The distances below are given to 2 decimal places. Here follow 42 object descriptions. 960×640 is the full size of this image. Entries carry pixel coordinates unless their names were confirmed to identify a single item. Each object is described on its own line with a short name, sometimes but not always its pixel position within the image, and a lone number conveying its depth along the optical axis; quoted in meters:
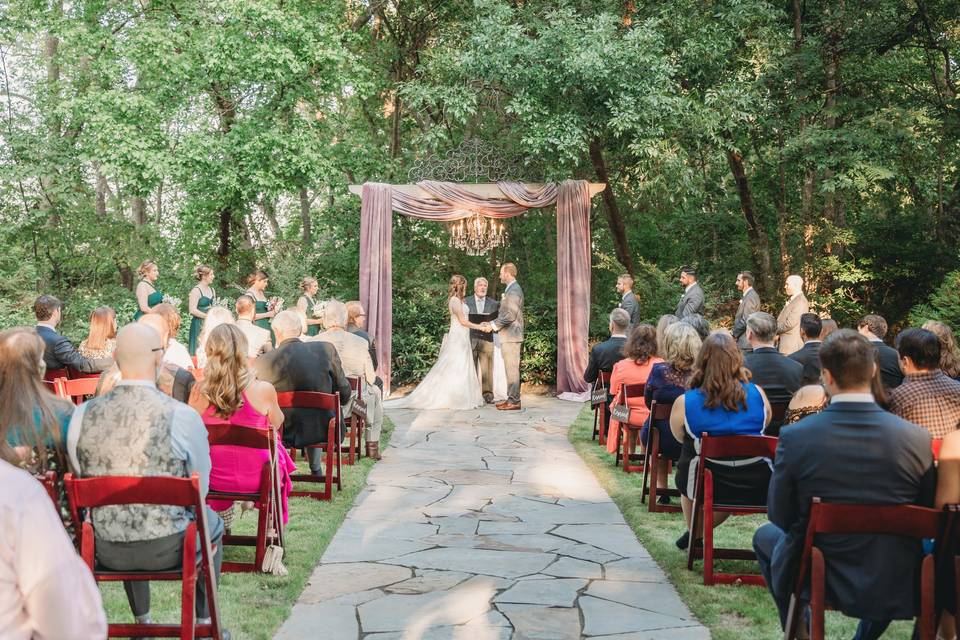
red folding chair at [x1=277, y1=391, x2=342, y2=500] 6.85
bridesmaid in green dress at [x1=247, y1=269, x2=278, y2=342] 11.37
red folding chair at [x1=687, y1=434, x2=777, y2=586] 4.81
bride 13.05
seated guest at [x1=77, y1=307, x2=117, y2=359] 7.52
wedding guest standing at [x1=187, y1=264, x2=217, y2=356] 11.57
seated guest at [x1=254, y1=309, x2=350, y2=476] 7.11
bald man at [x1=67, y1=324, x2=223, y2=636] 3.64
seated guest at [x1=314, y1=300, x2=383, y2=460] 8.84
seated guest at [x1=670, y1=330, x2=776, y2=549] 5.06
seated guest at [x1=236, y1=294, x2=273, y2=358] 8.16
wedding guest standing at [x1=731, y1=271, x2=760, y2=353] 11.67
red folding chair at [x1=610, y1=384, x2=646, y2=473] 7.58
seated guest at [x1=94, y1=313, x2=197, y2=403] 6.01
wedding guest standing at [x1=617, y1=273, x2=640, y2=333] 12.44
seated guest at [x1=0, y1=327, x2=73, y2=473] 3.64
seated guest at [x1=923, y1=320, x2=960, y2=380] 5.47
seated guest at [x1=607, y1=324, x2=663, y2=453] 8.03
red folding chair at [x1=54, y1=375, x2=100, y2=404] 6.89
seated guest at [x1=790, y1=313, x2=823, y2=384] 7.10
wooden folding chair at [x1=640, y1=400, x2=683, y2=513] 6.58
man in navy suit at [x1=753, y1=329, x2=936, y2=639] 3.30
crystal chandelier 14.61
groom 12.98
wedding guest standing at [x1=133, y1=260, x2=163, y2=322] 11.02
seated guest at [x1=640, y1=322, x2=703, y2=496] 6.64
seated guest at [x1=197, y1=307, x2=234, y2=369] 10.24
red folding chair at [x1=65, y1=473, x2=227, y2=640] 3.45
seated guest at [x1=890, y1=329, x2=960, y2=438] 4.75
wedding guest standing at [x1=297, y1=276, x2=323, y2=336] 11.09
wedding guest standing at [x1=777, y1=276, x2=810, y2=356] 11.34
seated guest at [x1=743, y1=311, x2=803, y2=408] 6.48
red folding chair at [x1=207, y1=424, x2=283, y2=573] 4.92
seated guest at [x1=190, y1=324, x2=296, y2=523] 5.09
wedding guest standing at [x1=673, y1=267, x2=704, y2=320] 12.05
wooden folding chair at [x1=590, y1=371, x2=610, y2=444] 9.11
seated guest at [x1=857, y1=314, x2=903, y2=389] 6.57
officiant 13.37
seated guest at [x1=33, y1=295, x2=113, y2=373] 7.57
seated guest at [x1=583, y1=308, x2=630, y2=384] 9.58
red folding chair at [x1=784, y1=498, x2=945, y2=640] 3.21
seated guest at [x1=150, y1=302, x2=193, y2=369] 7.09
